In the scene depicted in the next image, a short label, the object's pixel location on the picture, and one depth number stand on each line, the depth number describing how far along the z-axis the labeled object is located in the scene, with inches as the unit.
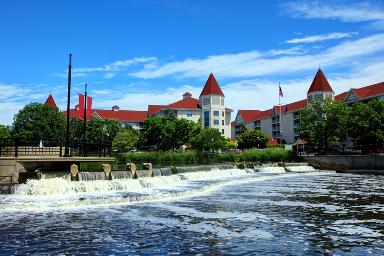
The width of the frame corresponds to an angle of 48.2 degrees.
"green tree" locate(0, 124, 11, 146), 3543.8
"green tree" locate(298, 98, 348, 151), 2657.5
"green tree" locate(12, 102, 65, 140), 3085.6
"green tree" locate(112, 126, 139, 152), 3656.5
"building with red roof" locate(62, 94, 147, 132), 5428.2
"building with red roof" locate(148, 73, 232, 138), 4586.6
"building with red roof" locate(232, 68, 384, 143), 3670.3
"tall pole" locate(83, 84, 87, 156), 1276.1
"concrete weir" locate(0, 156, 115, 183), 999.0
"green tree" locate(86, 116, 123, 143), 3597.4
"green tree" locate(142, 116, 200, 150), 3383.4
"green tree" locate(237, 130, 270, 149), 3821.4
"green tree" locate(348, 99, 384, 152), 2377.0
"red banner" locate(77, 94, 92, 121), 1418.6
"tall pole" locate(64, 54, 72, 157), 1160.7
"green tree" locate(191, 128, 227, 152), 2893.7
